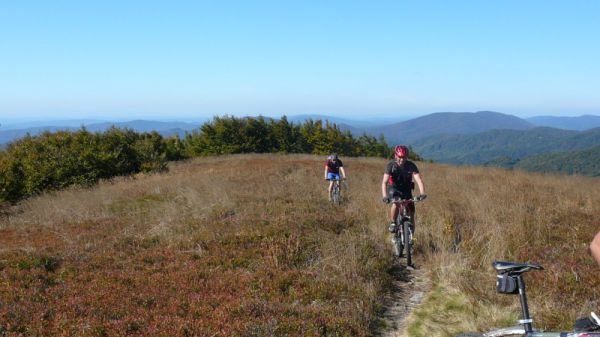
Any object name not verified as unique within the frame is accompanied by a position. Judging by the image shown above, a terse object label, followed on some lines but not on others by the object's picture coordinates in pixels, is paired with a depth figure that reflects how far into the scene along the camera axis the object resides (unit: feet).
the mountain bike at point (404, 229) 29.25
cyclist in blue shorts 50.80
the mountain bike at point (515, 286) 11.35
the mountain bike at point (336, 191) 50.67
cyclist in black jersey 30.35
